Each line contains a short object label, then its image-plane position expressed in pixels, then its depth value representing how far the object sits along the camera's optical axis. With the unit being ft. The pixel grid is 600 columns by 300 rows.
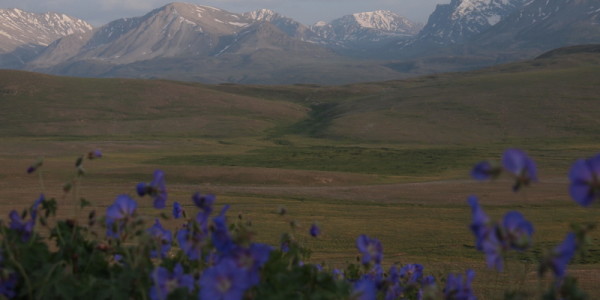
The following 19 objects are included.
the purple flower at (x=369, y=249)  25.21
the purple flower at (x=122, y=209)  21.52
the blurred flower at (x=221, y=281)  15.88
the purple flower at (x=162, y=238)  26.58
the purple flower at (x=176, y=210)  27.63
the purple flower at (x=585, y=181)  13.87
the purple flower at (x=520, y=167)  13.93
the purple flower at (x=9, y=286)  22.12
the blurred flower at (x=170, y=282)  19.47
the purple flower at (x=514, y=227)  15.19
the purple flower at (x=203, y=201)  20.94
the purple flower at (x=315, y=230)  24.99
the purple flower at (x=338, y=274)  34.66
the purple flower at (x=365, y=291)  18.67
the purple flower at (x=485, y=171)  14.08
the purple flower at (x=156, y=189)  21.25
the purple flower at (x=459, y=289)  22.81
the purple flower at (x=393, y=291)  28.17
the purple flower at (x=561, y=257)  14.53
